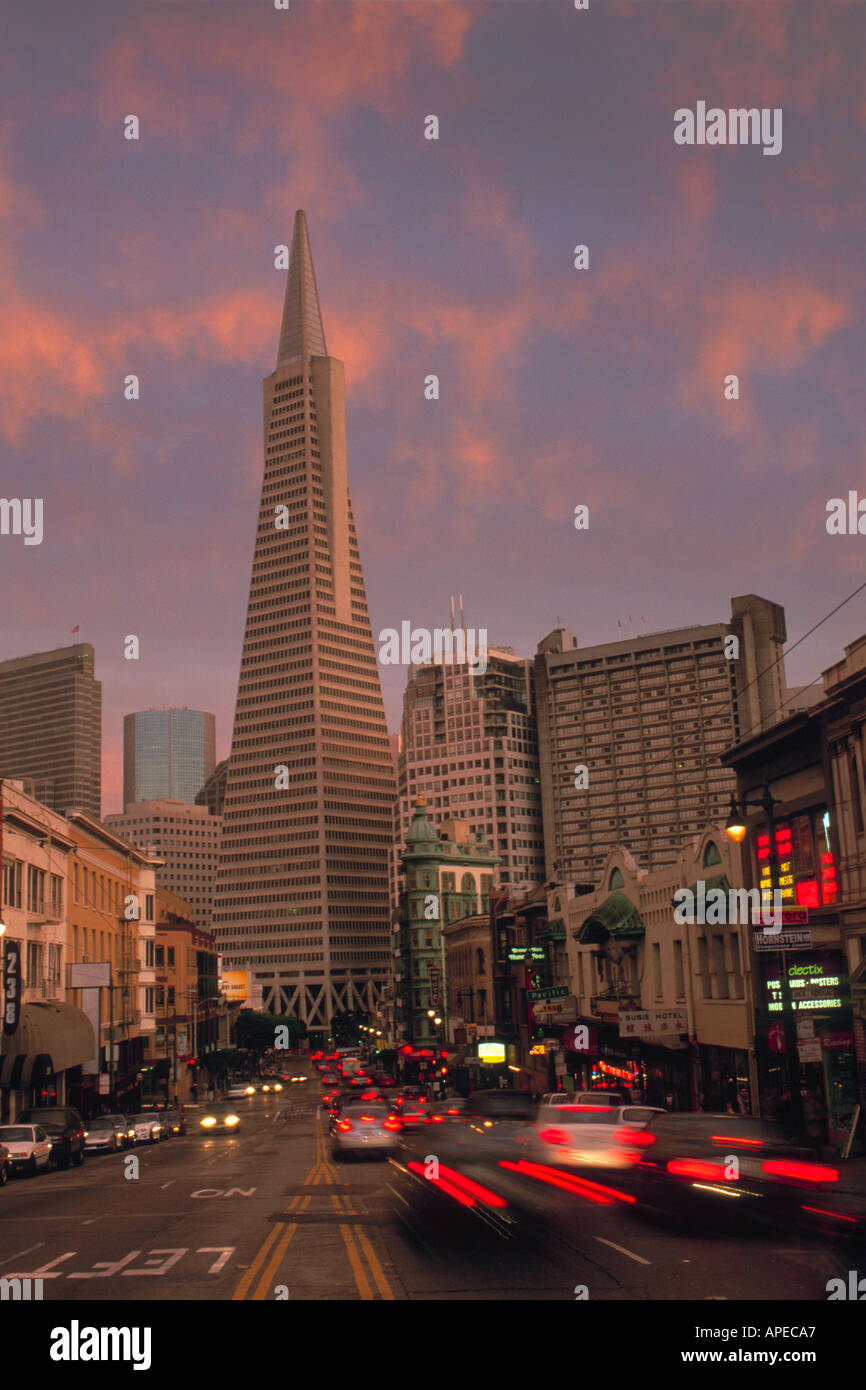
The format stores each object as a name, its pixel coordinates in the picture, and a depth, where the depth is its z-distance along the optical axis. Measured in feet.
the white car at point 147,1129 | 165.07
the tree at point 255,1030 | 549.95
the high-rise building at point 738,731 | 643.04
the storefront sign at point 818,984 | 103.81
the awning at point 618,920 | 177.99
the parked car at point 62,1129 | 120.47
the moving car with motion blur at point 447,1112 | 178.70
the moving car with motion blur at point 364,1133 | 112.47
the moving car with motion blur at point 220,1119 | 191.83
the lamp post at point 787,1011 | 85.46
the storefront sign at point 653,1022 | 148.97
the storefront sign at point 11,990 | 155.33
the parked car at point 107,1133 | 146.82
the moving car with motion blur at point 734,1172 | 68.18
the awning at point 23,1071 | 158.61
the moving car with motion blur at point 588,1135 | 91.30
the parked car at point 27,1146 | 110.42
